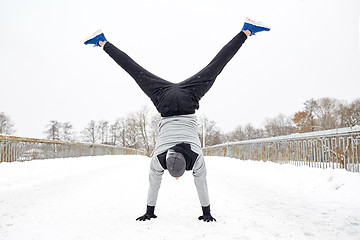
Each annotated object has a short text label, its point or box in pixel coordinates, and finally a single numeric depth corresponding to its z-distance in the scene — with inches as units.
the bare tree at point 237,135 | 2652.6
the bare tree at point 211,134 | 2246.3
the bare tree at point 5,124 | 1749.9
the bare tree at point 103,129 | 2650.1
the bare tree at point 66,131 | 2374.1
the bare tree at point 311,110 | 1695.6
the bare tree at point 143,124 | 2075.5
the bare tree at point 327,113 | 1378.0
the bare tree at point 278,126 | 2153.3
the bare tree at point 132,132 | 2138.3
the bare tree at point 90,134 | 2522.1
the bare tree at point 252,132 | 2519.7
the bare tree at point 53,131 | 2289.6
